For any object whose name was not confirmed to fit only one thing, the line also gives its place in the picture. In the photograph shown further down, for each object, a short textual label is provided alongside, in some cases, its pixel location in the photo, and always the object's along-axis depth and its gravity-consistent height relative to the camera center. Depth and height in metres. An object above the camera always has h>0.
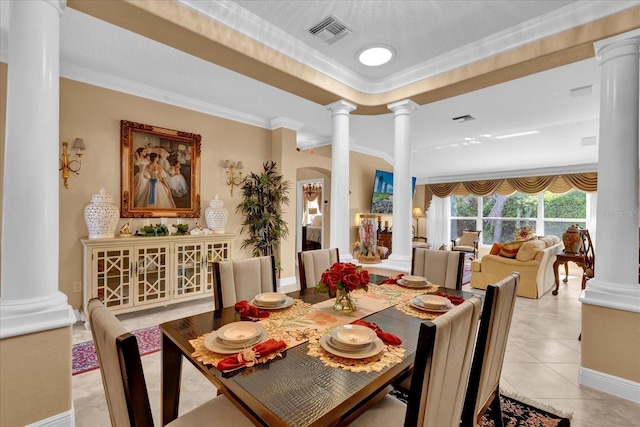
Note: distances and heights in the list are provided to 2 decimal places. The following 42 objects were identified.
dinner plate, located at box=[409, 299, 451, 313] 1.66 -0.55
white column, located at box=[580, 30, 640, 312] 2.06 +0.26
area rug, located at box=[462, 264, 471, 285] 5.73 -1.37
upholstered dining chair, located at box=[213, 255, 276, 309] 1.89 -0.48
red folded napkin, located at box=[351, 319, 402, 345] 1.28 -0.55
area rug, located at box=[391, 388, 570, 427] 1.83 -1.29
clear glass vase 1.65 -0.53
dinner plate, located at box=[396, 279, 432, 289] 2.17 -0.55
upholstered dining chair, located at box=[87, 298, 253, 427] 0.82 -0.47
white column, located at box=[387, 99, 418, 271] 3.36 +0.28
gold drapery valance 7.28 +0.70
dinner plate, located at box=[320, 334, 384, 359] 1.14 -0.55
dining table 0.89 -0.58
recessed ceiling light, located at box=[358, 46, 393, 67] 2.74 +1.45
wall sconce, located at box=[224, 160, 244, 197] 4.53 +0.58
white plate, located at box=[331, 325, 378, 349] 1.18 -0.53
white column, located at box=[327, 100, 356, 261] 3.41 +0.29
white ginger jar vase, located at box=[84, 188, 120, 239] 3.22 -0.11
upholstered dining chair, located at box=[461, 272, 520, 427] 1.29 -0.61
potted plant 4.68 -0.07
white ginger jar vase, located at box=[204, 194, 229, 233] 4.22 -0.11
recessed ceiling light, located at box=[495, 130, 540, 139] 5.12 +1.34
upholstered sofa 4.61 -0.97
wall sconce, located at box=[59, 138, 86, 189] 3.19 +0.47
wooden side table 4.81 -0.80
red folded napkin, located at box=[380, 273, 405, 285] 2.31 -0.55
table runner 1.14 -0.57
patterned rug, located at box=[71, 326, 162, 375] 2.42 -1.28
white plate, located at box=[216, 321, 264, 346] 1.21 -0.53
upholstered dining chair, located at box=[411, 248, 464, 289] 2.42 -0.48
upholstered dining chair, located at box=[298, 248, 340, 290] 2.44 -0.47
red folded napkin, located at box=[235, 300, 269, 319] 1.56 -0.54
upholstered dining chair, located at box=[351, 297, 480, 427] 0.84 -0.49
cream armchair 8.52 -0.96
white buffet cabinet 3.15 -0.72
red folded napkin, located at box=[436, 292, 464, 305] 1.80 -0.55
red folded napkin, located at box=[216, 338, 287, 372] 1.07 -0.56
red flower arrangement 1.56 -0.37
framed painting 3.63 +0.45
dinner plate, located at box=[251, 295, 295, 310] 1.67 -0.55
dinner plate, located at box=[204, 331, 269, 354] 1.17 -0.55
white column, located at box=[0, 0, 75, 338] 1.61 +0.15
